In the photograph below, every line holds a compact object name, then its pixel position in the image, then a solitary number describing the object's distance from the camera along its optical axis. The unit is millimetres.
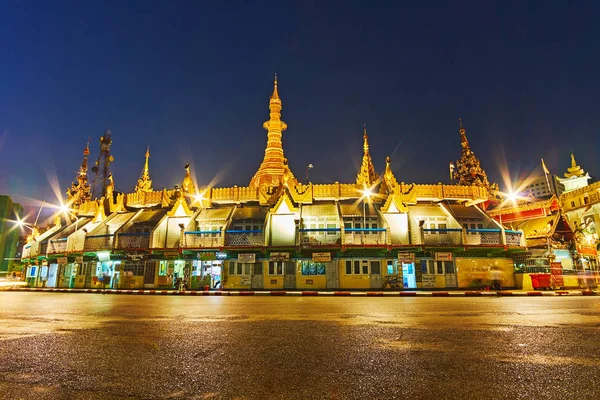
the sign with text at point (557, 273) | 24989
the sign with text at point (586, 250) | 30578
